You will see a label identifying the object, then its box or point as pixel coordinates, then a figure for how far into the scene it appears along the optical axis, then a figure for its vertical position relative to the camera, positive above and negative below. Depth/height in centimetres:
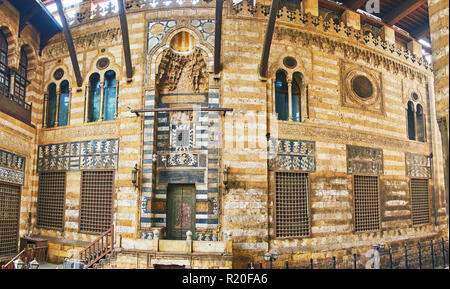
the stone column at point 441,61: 584 +224
